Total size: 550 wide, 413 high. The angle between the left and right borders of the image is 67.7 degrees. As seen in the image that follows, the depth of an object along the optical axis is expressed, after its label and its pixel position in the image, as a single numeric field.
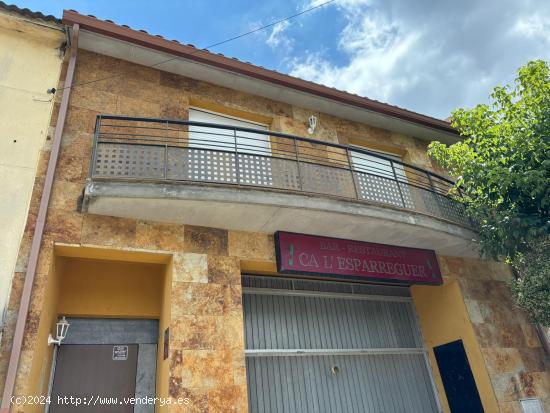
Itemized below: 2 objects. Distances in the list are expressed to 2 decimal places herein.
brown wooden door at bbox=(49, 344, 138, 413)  6.02
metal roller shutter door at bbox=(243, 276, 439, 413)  6.72
